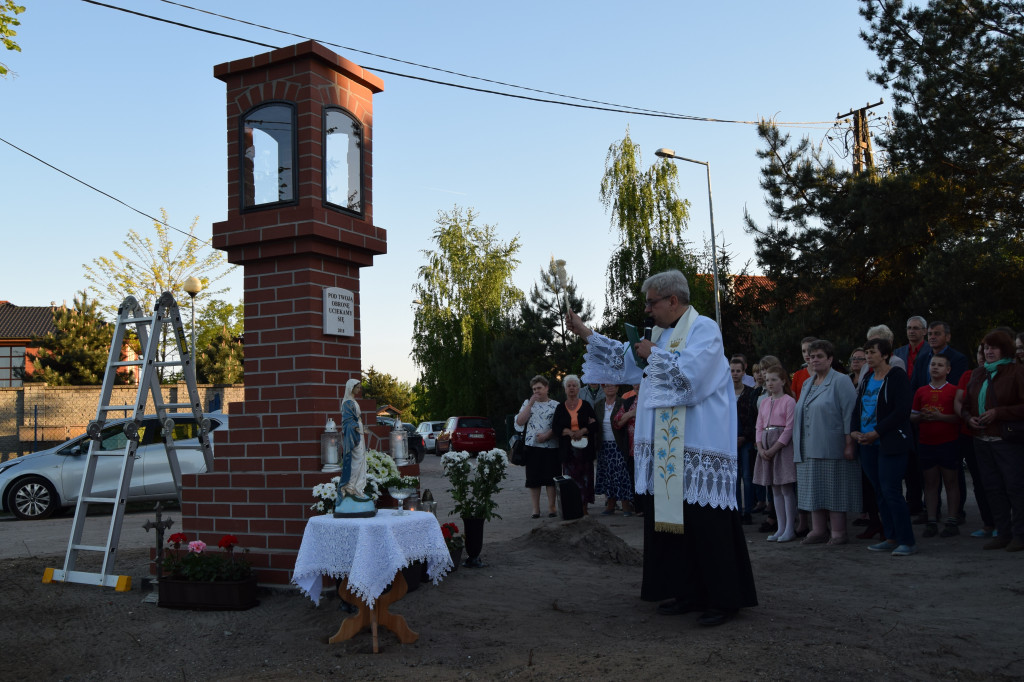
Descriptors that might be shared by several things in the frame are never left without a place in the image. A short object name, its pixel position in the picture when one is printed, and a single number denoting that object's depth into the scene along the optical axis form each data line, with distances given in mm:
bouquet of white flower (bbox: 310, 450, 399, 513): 5484
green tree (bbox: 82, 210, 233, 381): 32188
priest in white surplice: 5145
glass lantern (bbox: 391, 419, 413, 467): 6711
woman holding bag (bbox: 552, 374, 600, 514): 10344
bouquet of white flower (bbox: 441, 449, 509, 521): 7035
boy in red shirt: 7945
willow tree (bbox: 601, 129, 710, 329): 31984
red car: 28047
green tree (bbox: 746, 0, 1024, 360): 14766
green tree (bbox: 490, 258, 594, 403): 34812
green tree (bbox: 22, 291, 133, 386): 30469
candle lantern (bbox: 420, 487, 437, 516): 6702
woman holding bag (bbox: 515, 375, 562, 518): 10414
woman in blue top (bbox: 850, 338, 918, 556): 7324
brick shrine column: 6191
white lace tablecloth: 4676
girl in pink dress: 8414
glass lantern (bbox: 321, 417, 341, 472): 6047
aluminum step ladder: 6684
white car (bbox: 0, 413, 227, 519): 12672
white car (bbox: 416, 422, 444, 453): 32253
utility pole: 20562
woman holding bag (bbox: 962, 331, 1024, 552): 7172
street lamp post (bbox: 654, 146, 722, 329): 25281
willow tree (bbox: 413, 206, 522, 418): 36719
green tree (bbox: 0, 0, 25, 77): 9883
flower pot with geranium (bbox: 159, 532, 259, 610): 5832
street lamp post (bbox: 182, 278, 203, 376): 20281
